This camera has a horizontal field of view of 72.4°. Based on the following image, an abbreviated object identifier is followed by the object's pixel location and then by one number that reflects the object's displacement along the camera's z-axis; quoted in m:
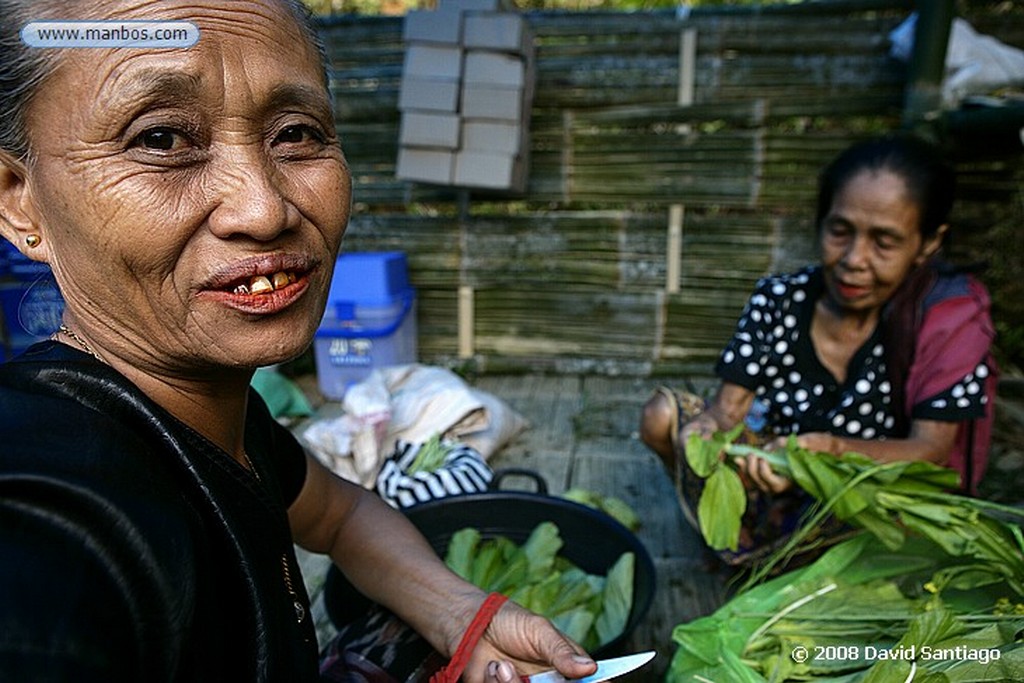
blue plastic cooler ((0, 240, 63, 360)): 1.01
